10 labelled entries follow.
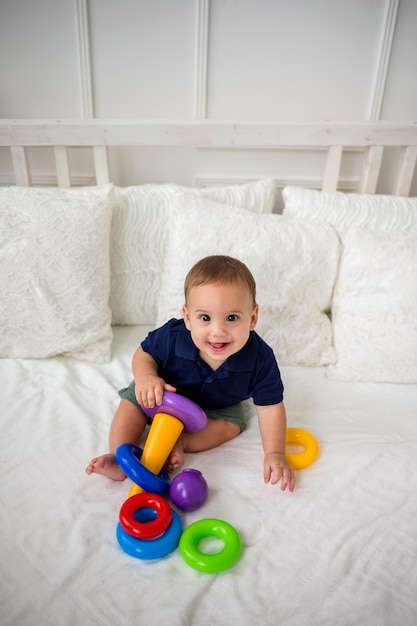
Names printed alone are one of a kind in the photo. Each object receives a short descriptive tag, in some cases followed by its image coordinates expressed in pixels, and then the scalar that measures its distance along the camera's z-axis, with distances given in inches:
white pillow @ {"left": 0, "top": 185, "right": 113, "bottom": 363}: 51.2
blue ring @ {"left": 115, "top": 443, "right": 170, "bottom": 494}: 34.2
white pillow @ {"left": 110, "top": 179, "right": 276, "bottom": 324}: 58.7
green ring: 30.6
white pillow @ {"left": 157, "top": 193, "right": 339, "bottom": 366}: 53.5
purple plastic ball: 35.1
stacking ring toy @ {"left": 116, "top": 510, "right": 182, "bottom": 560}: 31.3
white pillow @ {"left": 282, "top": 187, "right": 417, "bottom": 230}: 57.7
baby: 38.0
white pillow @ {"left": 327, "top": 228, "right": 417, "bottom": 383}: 51.5
